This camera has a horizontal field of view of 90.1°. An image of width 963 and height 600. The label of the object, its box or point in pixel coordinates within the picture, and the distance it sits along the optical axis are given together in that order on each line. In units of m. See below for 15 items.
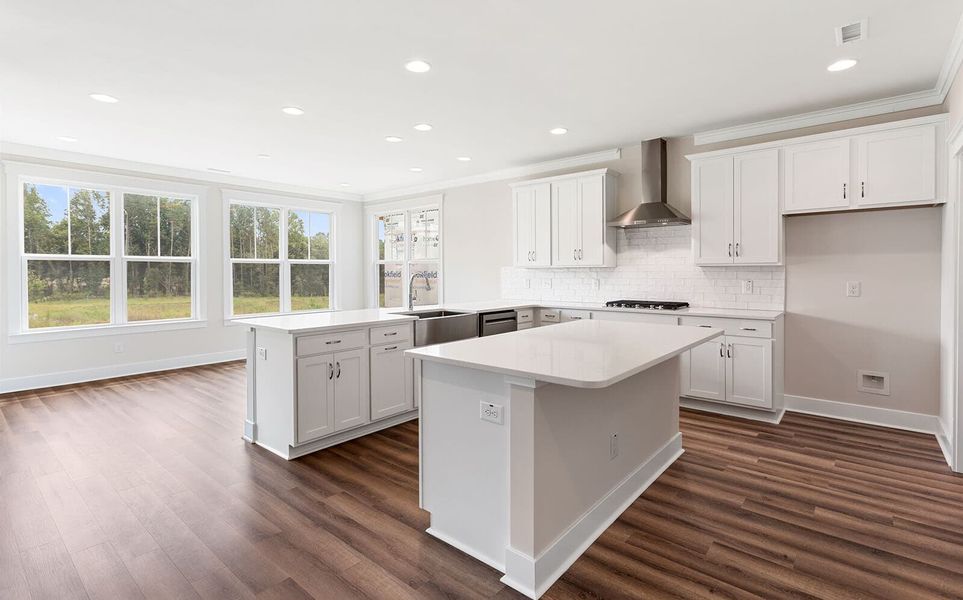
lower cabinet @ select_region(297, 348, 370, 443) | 3.38
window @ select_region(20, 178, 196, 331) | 5.42
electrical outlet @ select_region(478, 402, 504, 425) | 2.07
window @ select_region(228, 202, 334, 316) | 7.10
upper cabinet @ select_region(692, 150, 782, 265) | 4.24
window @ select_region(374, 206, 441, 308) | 7.60
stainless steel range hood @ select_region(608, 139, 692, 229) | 4.77
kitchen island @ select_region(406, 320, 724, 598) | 1.96
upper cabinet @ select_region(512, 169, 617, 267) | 5.29
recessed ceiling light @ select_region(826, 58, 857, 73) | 3.20
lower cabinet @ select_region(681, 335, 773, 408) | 4.03
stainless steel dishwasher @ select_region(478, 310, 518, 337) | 4.80
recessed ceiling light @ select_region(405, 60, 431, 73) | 3.19
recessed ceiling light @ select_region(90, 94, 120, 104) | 3.76
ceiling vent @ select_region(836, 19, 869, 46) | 2.76
